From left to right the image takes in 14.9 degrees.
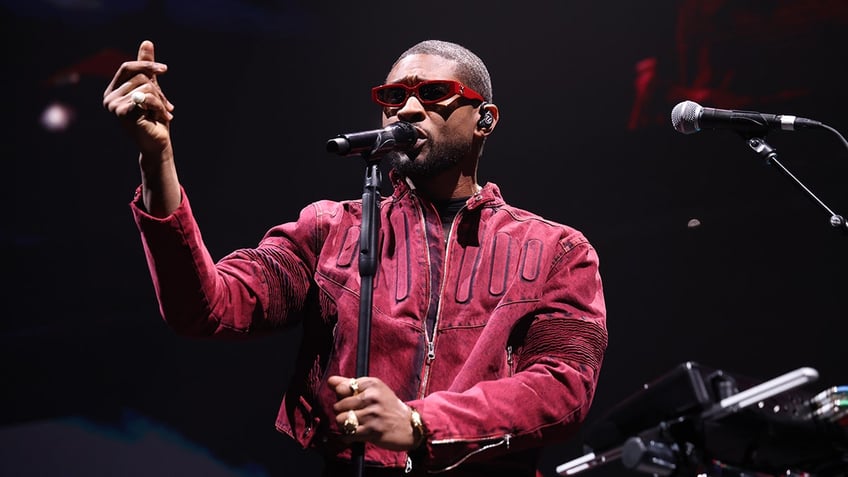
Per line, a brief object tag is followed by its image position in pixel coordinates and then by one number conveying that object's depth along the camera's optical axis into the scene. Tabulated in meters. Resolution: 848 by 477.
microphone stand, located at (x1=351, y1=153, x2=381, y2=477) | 4.79
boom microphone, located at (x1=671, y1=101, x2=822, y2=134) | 5.25
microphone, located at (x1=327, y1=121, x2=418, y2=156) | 4.85
